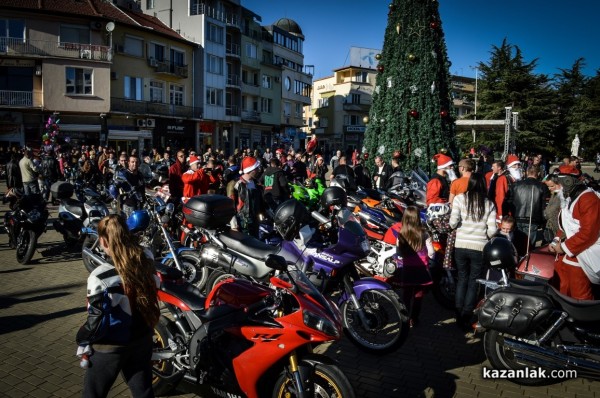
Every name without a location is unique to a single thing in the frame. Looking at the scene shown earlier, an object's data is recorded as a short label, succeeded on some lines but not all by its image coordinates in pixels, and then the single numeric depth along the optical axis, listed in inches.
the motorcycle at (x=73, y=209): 344.5
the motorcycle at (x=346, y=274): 196.1
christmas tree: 560.7
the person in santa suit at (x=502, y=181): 343.9
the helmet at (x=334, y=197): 239.6
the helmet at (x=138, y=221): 228.1
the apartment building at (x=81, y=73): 1251.2
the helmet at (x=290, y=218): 213.0
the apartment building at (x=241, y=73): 1754.4
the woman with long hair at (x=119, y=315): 109.3
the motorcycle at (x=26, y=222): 333.1
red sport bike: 128.0
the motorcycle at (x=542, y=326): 159.0
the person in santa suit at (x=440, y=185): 313.9
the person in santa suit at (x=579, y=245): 178.9
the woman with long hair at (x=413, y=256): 217.5
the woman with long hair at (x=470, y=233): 218.2
